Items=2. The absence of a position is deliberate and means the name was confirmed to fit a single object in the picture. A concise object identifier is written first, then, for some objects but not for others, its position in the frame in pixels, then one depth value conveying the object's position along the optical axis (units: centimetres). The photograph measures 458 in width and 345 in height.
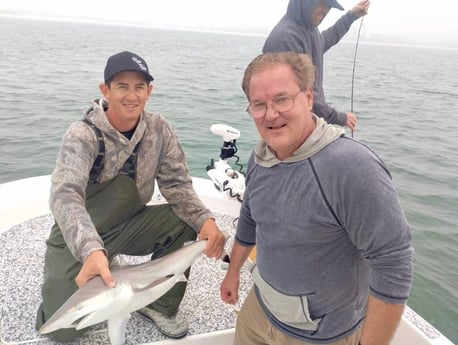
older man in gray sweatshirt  165
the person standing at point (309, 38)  357
